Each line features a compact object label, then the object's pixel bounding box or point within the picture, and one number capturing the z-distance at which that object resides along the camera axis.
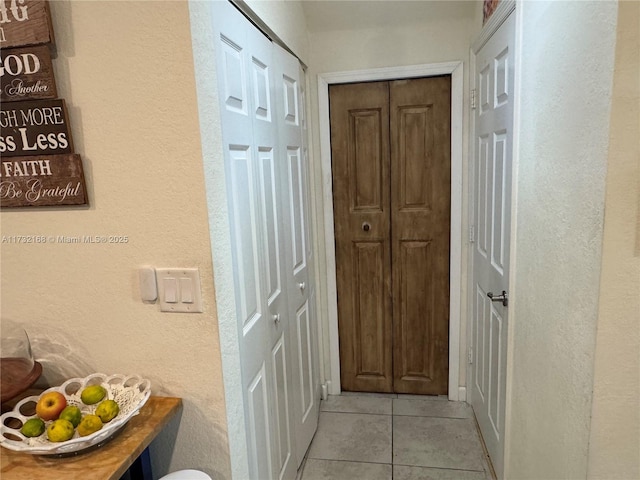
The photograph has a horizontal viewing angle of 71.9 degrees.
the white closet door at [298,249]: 1.98
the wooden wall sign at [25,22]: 1.10
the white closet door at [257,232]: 1.37
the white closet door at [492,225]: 1.77
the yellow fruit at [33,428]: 1.00
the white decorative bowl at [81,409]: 0.97
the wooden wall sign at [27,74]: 1.12
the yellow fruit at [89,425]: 0.99
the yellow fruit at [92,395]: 1.10
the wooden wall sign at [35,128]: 1.14
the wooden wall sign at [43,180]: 1.17
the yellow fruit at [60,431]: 0.97
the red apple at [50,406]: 1.04
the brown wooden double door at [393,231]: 2.52
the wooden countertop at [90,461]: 0.96
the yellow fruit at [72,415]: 1.01
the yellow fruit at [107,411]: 1.04
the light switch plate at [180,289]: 1.17
